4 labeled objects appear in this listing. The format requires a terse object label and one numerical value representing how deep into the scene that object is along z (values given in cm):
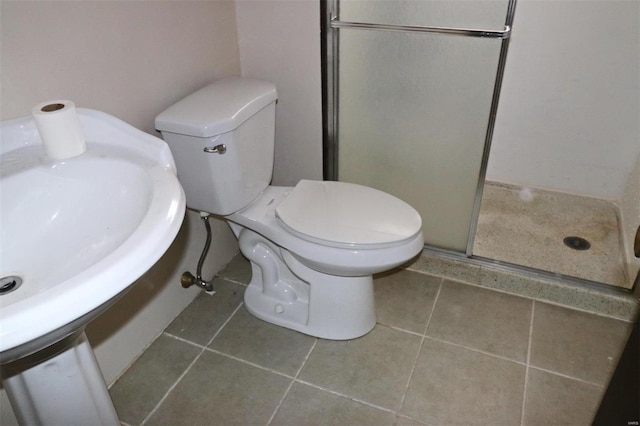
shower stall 171
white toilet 152
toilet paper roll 99
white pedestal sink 87
